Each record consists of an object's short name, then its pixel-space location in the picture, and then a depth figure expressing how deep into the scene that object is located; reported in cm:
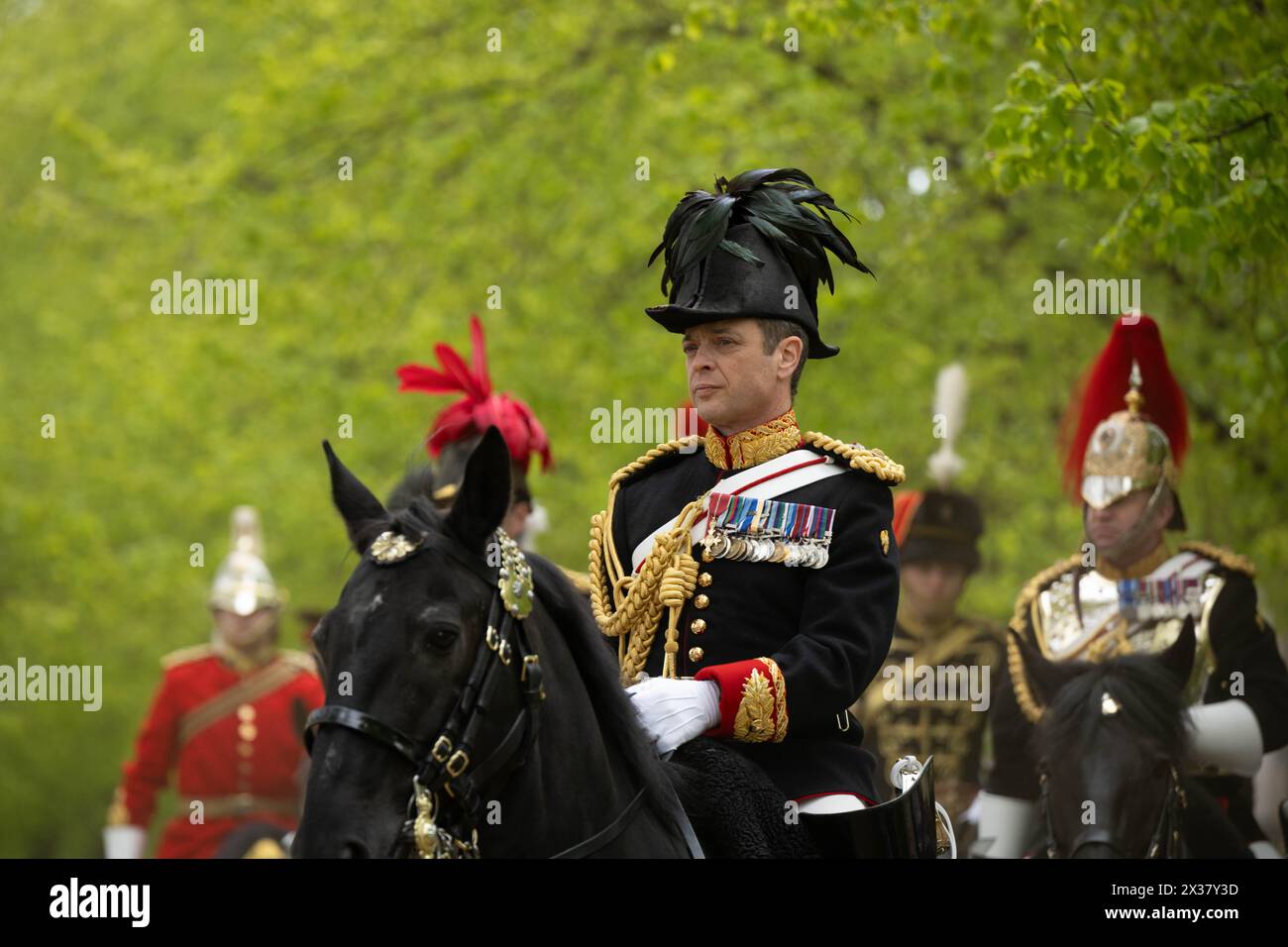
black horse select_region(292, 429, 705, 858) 802
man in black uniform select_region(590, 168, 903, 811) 973
